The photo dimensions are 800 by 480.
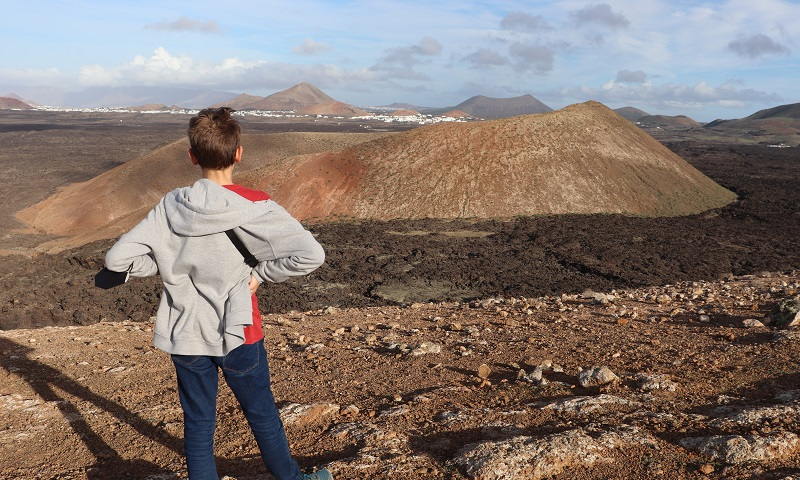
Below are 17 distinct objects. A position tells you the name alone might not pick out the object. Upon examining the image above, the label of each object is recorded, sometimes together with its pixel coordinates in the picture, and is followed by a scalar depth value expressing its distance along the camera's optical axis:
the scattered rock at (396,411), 4.34
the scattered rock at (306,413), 4.36
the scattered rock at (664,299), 8.28
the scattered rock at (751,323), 6.24
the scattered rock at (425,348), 6.00
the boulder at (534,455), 3.23
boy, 2.60
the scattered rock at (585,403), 4.16
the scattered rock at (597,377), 4.73
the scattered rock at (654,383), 4.53
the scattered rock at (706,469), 3.10
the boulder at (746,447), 3.20
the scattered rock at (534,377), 4.86
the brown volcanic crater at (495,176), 25.56
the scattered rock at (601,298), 8.39
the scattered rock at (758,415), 3.68
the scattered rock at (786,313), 5.96
